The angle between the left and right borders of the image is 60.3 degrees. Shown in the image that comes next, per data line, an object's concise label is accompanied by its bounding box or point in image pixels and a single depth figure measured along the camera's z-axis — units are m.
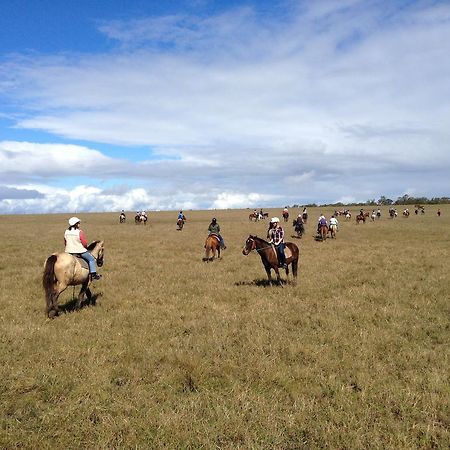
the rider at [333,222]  33.42
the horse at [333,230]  33.41
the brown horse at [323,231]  31.61
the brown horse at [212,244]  20.95
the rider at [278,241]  14.48
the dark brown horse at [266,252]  14.34
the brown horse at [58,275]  10.38
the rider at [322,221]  31.71
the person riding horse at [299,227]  34.59
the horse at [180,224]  44.95
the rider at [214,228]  22.02
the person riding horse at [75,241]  11.33
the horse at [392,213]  61.83
